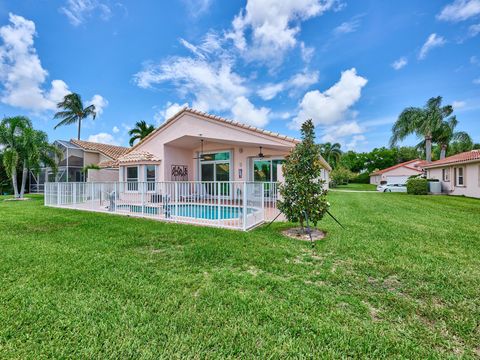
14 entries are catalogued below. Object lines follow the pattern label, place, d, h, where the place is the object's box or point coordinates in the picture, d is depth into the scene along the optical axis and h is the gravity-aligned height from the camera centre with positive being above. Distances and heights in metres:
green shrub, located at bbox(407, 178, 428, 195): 23.34 -0.67
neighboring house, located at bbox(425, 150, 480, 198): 19.39 +0.53
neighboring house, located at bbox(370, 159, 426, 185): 45.18 +1.61
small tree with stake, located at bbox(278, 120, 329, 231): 7.32 -0.11
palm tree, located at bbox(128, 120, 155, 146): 29.31 +6.67
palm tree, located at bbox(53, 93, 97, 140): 35.07 +11.47
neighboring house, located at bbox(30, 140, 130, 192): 24.98 +2.86
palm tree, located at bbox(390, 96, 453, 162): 29.25 +7.89
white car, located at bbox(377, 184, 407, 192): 29.31 -1.07
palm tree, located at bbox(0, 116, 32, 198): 18.09 +3.71
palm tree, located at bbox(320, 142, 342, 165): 51.19 +6.35
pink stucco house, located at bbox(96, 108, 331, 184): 14.03 +2.03
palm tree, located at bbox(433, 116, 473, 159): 30.42 +6.29
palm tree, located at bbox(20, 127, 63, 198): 18.92 +2.90
